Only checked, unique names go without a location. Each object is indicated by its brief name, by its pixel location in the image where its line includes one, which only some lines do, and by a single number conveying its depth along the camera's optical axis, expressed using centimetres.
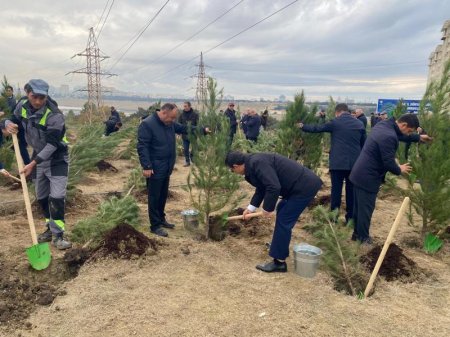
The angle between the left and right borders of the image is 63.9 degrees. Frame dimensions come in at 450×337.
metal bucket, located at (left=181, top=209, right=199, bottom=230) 536
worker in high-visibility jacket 412
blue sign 1674
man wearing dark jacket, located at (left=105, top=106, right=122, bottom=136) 1294
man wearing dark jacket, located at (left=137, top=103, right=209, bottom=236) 496
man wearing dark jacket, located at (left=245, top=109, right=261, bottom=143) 1227
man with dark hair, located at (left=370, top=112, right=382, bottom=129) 1420
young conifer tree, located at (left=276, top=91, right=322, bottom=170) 729
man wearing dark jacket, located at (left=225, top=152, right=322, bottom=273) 374
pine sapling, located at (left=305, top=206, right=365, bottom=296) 379
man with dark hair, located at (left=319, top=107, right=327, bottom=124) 922
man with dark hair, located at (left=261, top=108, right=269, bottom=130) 1340
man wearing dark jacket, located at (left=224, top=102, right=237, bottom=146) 1191
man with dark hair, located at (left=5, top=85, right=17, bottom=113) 932
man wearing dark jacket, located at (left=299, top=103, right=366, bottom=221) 564
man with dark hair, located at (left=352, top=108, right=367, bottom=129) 1001
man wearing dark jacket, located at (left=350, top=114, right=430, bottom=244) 443
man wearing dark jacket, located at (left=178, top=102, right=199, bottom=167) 1015
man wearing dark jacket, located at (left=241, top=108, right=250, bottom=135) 1241
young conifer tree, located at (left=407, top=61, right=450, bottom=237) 473
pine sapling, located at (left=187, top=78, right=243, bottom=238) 477
